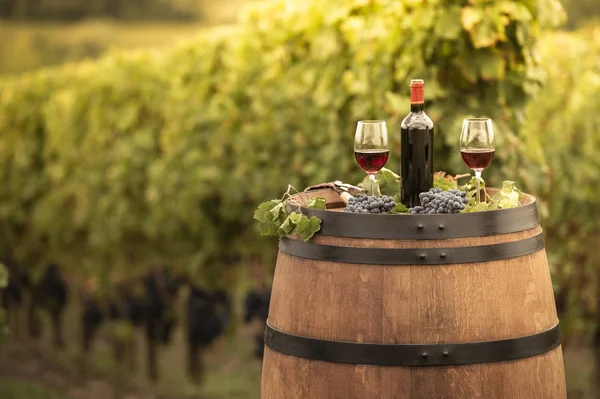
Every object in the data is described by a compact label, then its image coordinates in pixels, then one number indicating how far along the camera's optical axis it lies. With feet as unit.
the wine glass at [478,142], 24.90
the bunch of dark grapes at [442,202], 23.15
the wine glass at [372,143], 25.41
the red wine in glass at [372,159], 25.39
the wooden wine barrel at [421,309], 22.41
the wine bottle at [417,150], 24.86
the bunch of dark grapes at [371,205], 23.84
